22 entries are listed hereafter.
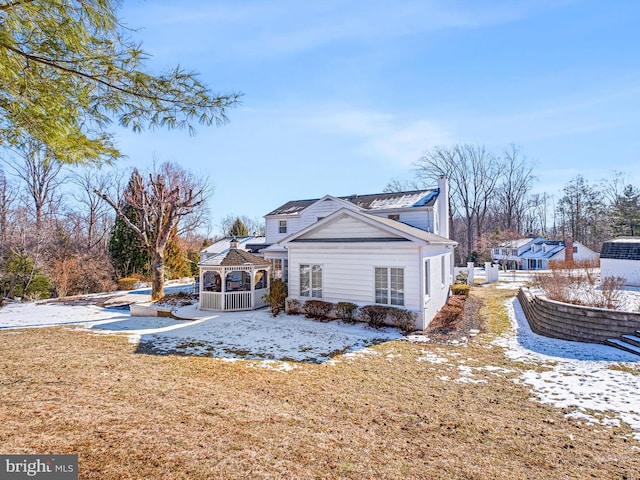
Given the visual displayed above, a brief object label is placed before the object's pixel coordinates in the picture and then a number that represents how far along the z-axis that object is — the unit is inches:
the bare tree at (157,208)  730.2
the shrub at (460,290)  727.1
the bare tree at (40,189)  891.4
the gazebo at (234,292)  589.9
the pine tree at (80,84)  142.2
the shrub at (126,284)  932.6
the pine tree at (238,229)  1499.8
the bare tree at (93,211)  1066.1
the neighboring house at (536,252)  1547.7
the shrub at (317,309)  508.4
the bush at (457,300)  588.4
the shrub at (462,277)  952.3
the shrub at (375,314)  457.7
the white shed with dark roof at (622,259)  656.4
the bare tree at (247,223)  2203.1
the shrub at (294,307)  541.6
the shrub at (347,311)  483.5
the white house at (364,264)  452.4
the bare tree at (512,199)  1763.0
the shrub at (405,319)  440.1
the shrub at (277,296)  552.7
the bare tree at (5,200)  788.6
